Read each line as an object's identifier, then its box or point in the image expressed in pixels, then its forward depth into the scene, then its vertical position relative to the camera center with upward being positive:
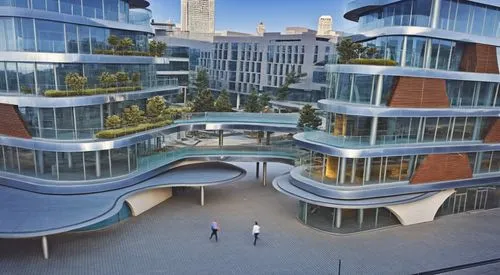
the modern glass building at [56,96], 22.25 -2.49
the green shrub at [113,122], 24.34 -4.17
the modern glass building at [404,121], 23.31 -3.46
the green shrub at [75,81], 22.88 -1.54
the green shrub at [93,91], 22.36 -2.24
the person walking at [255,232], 21.44 -9.57
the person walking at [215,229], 21.61 -9.53
